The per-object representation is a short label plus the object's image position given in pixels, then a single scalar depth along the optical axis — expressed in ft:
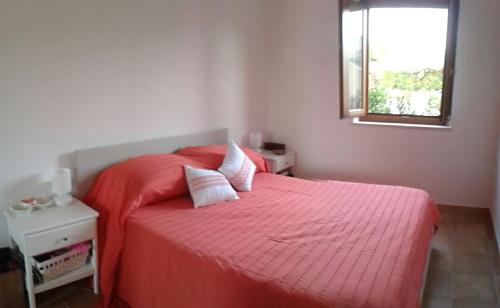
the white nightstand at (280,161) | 13.30
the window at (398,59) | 12.34
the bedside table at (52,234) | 6.98
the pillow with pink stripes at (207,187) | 8.75
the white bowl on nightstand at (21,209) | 7.48
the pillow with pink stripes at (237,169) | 9.81
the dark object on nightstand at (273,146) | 14.60
